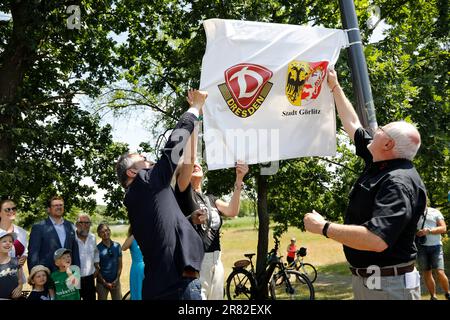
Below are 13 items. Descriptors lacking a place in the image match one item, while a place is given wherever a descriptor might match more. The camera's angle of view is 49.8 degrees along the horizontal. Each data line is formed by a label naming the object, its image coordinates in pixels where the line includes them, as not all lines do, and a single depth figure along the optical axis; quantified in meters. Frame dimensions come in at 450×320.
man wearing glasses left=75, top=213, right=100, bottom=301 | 7.18
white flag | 4.43
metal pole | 3.86
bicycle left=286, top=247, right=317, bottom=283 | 13.20
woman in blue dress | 6.12
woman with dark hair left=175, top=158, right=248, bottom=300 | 4.50
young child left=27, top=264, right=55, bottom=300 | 6.02
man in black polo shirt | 2.69
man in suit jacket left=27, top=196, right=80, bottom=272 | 6.42
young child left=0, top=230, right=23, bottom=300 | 5.62
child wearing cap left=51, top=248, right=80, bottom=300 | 6.22
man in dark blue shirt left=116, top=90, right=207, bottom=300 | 2.79
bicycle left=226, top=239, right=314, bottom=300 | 10.38
